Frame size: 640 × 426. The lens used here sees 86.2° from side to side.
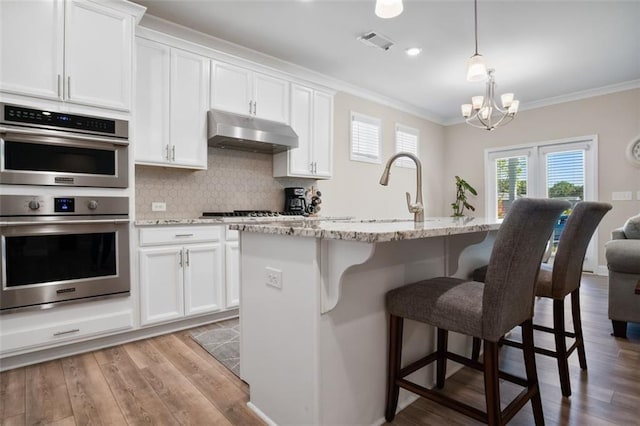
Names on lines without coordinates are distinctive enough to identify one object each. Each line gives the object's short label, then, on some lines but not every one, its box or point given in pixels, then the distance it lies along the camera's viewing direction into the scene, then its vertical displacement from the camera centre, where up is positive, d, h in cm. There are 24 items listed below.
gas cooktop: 344 -1
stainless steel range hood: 317 +77
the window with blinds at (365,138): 505 +113
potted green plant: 628 +27
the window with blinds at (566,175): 523 +57
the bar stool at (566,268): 175 -30
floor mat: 226 -98
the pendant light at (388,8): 182 +111
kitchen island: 131 -46
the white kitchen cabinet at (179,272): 269 -50
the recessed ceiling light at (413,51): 368 +176
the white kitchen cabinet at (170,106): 288 +94
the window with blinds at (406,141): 577 +122
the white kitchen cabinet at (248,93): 328 +122
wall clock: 468 +81
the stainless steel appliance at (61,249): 214 -24
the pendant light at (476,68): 280 +118
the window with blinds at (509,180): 583 +54
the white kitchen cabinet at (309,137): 390 +90
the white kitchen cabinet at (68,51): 216 +110
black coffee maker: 409 +14
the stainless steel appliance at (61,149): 215 +44
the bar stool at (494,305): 121 -37
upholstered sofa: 254 -55
